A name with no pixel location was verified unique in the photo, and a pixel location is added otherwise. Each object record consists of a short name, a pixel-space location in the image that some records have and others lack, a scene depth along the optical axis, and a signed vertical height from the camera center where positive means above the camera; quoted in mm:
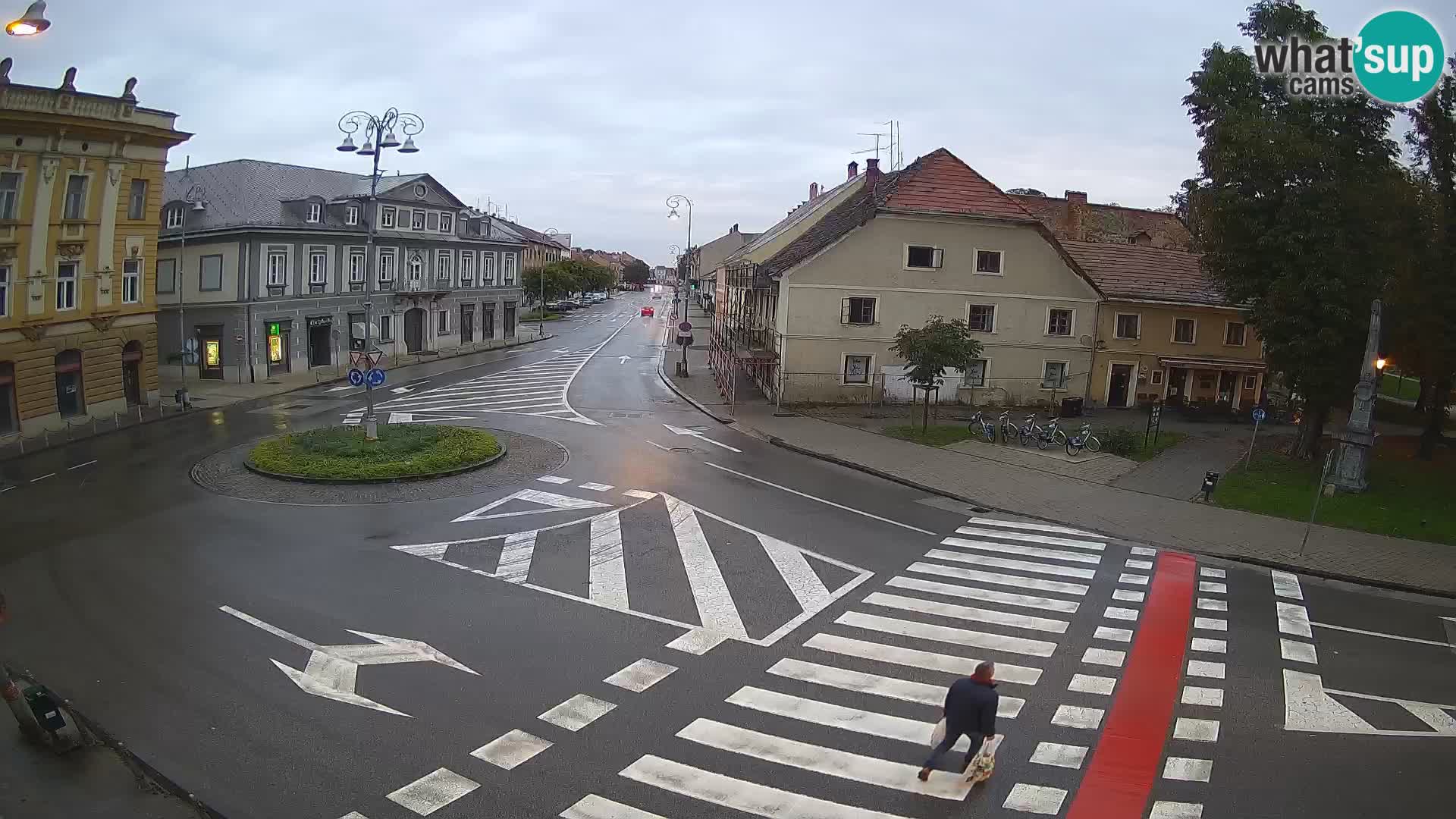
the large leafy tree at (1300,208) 22844 +3888
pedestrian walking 8672 -3887
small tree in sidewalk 29172 -656
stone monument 21828 -2297
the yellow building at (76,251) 26219 +1399
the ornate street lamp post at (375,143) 24328 +4801
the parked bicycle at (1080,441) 27109 -3369
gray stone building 39625 +1874
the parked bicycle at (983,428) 28734 -3348
